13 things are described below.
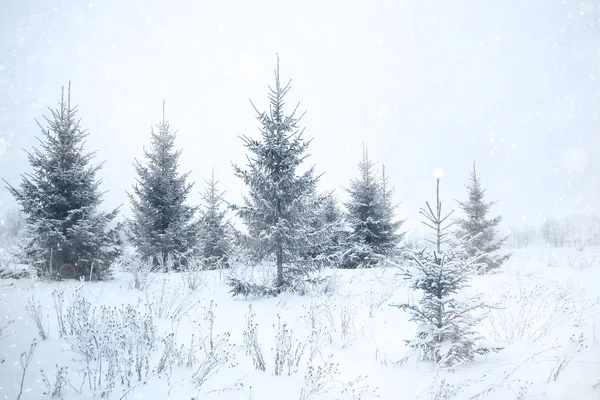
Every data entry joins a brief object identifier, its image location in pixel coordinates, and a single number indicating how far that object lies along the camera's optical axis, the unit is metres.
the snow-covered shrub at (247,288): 8.33
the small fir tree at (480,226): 18.42
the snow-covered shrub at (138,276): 8.98
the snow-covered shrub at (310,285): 8.78
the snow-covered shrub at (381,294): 7.51
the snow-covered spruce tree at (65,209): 10.56
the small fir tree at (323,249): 9.16
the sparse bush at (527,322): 5.62
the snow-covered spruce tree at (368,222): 17.44
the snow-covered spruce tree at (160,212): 14.65
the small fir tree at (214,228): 21.66
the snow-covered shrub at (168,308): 6.22
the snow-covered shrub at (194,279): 9.25
